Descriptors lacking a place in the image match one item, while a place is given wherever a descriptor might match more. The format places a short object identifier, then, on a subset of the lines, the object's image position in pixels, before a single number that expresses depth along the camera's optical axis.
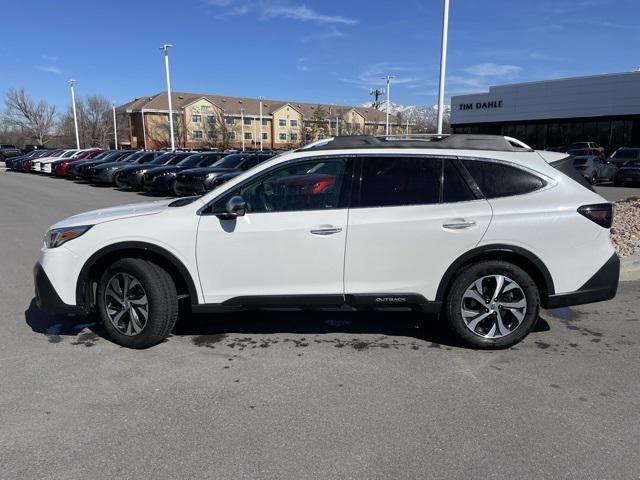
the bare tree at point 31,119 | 94.88
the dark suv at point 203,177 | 15.64
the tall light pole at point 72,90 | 57.39
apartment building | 82.81
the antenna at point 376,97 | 107.44
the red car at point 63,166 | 27.31
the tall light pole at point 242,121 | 85.12
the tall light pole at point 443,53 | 16.25
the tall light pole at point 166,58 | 39.47
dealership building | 38.75
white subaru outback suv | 4.14
